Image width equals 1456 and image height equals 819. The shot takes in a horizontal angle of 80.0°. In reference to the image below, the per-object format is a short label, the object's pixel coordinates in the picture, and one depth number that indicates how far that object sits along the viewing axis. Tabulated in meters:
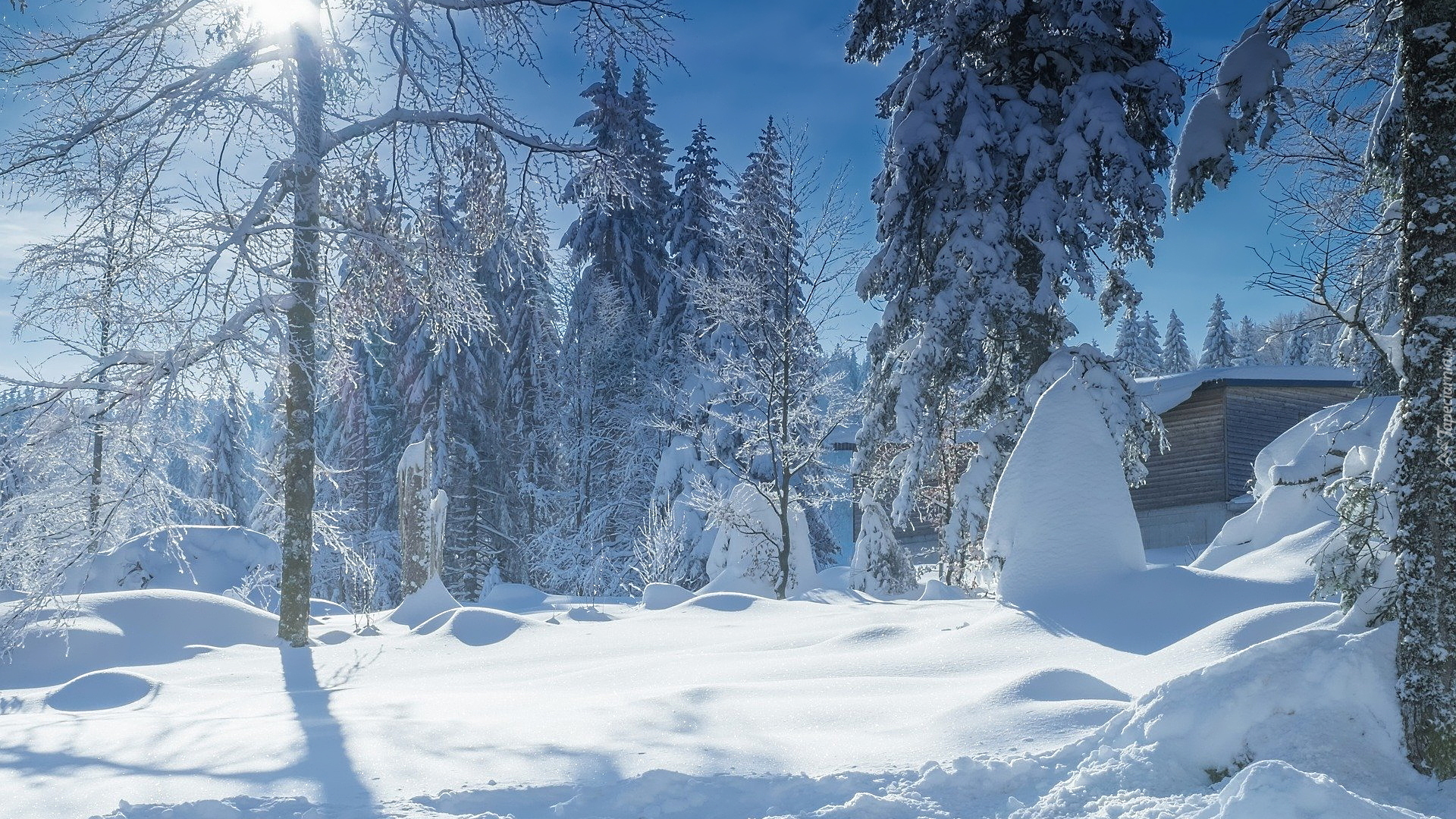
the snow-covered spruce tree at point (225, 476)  31.19
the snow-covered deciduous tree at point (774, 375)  15.88
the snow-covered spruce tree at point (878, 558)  16.19
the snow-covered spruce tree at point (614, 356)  24.78
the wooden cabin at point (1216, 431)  22.80
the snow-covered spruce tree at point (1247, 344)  57.63
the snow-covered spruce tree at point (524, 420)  26.84
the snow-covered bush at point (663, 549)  17.86
